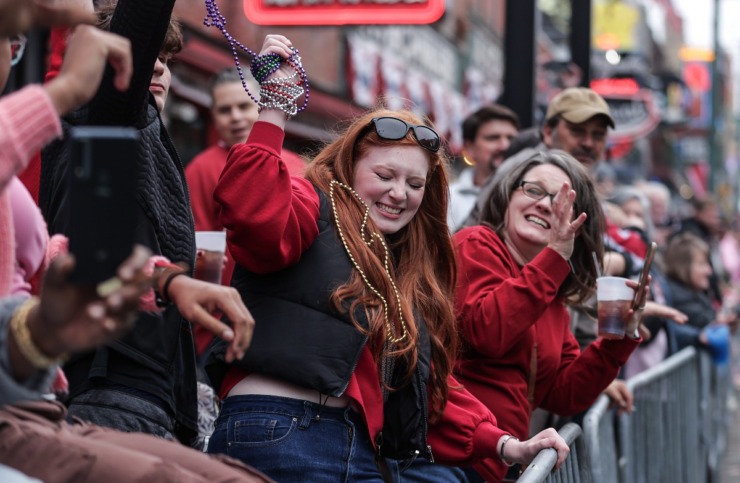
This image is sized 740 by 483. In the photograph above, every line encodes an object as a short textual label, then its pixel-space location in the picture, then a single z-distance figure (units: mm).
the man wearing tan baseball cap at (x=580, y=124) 10795
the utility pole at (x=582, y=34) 16335
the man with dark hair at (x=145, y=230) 5186
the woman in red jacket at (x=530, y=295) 7072
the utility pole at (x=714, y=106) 43451
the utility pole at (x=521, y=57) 12673
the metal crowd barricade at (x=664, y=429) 8773
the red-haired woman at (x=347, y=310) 5540
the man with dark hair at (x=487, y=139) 12101
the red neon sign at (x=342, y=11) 17696
